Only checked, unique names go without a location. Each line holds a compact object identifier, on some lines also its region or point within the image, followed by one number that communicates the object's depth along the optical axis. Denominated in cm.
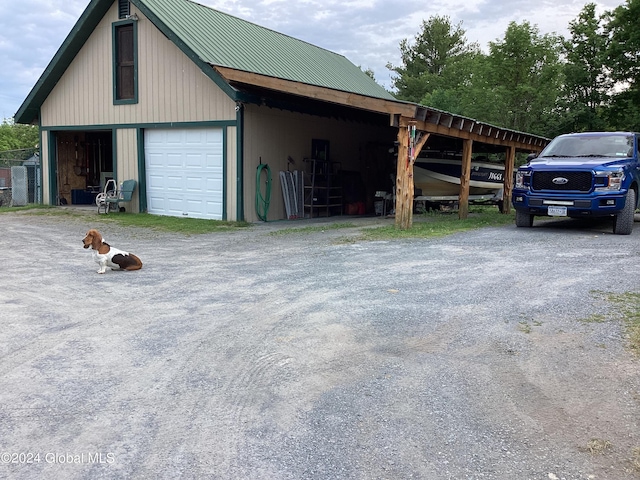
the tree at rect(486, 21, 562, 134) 2933
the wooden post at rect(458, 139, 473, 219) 1499
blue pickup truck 1096
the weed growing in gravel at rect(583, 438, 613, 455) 311
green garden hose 1538
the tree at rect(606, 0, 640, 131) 2742
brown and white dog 805
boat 1719
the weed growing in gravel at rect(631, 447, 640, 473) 294
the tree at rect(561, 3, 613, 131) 2953
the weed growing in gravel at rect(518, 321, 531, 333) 516
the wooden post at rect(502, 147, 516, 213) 1782
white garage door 1548
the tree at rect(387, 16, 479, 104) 4831
